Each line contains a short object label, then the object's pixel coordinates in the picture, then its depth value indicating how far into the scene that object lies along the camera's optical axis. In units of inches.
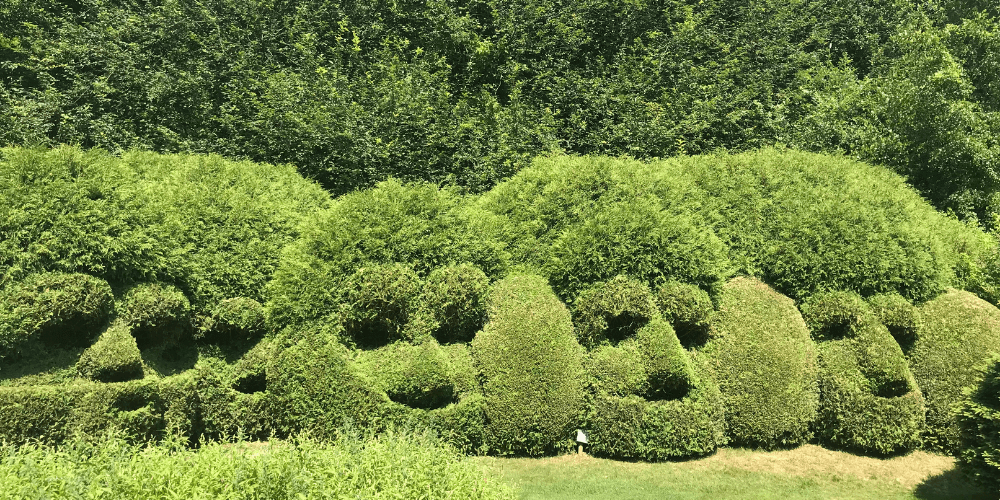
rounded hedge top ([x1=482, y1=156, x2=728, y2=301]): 412.2
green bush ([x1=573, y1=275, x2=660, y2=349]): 403.5
